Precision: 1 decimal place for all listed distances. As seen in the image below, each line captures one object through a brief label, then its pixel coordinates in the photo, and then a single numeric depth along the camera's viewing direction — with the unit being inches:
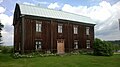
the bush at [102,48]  531.4
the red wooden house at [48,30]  472.1
